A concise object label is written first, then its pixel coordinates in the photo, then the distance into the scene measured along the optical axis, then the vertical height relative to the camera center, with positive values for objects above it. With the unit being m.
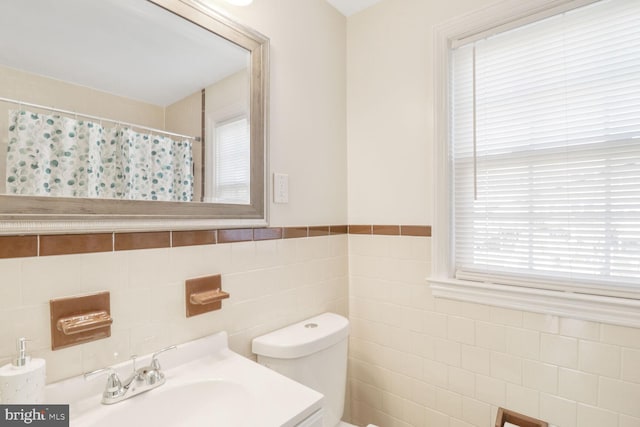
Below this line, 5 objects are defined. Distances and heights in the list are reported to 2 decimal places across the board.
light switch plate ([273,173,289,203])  1.33 +0.11
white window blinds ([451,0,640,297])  1.08 +0.24
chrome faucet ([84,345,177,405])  0.82 -0.47
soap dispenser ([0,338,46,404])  0.65 -0.36
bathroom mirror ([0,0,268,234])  0.75 +0.30
